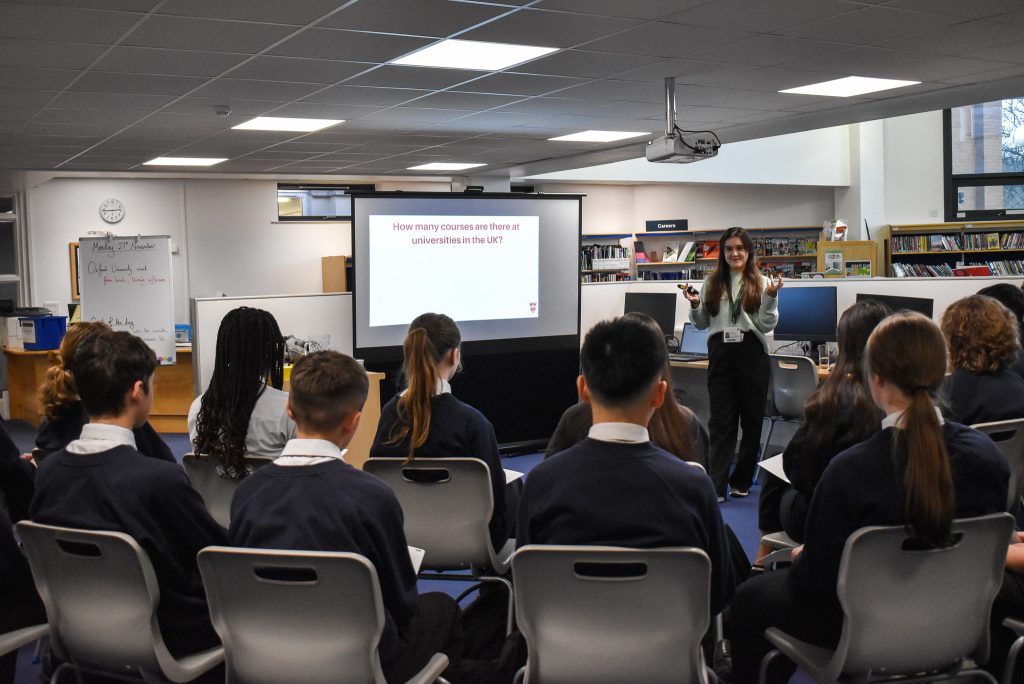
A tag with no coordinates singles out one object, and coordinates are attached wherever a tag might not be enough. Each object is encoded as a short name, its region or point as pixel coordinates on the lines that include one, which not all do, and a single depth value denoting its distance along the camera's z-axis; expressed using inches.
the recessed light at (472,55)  185.0
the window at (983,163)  479.2
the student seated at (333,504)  73.9
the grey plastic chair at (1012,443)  110.1
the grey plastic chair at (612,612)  70.2
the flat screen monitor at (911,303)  217.6
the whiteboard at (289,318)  218.5
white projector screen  243.8
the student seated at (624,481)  71.8
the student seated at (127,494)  80.0
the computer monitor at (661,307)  272.4
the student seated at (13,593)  92.4
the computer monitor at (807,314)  237.8
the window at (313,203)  463.5
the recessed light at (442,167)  410.7
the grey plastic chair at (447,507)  111.4
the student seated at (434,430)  118.3
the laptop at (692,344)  262.1
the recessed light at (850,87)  238.1
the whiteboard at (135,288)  299.4
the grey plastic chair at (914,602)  75.7
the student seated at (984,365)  122.3
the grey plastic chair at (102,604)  78.4
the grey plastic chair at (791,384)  215.3
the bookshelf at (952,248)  462.0
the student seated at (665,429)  98.7
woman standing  204.5
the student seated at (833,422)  103.3
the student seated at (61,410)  114.5
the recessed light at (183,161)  365.4
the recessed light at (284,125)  276.6
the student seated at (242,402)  116.0
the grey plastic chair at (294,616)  70.9
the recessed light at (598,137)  327.9
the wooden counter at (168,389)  337.1
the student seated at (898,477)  74.5
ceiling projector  243.6
